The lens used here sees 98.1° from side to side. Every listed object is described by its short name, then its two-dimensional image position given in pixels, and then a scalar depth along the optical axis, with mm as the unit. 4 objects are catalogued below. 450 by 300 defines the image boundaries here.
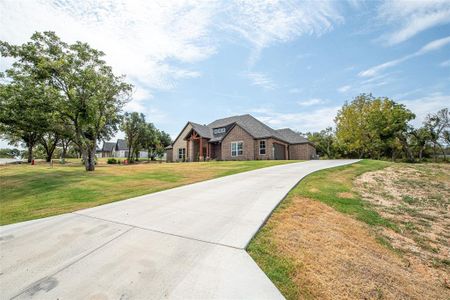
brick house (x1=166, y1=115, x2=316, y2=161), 24047
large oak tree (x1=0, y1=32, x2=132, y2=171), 13953
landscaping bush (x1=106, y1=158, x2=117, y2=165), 30289
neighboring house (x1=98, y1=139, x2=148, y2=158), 61481
